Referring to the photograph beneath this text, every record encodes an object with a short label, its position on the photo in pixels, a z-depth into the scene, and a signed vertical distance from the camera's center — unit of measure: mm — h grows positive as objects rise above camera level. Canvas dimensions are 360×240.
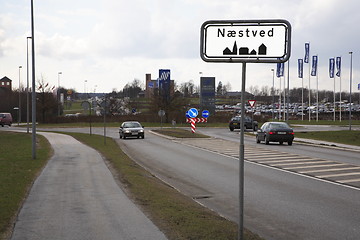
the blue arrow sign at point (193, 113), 40656 -627
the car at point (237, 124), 51969 -1958
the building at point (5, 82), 162625 +7707
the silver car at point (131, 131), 37094 -1945
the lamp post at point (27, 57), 35719 +3659
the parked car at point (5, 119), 64875 -1863
